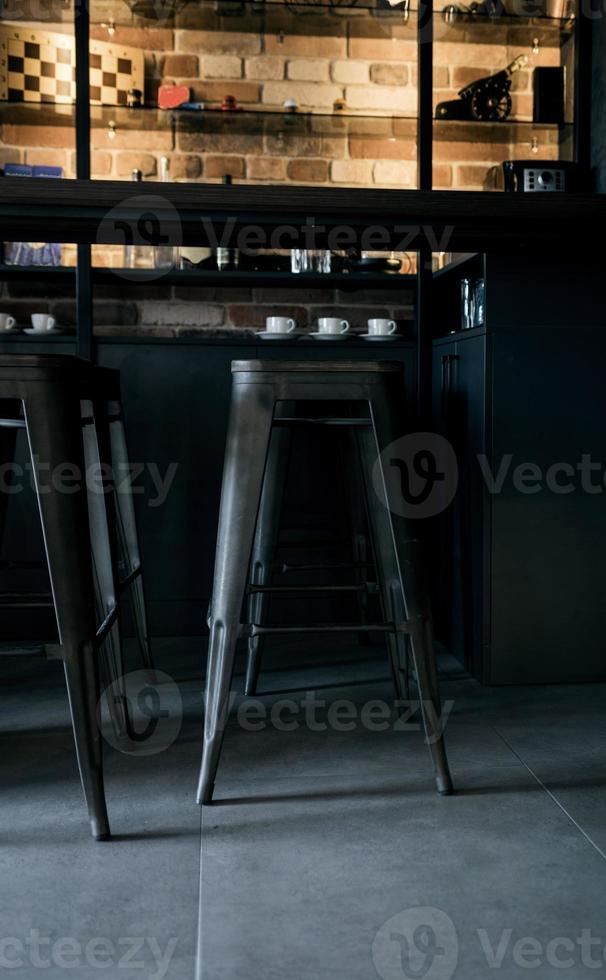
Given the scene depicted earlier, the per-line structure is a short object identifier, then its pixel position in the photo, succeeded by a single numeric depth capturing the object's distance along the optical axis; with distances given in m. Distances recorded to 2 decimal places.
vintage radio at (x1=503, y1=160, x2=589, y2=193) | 2.78
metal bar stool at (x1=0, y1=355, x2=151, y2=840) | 1.55
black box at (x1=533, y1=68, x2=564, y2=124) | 3.09
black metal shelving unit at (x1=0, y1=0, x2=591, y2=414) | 2.82
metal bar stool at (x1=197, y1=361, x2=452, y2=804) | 1.72
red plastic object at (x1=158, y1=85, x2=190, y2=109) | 3.09
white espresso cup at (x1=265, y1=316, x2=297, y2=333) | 2.87
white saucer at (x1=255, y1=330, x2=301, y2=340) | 2.87
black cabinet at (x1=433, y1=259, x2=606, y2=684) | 2.35
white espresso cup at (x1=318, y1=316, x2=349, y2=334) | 2.85
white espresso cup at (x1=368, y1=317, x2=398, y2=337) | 2.87
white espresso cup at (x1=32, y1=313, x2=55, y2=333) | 2.82
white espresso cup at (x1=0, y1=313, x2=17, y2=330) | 2.83
